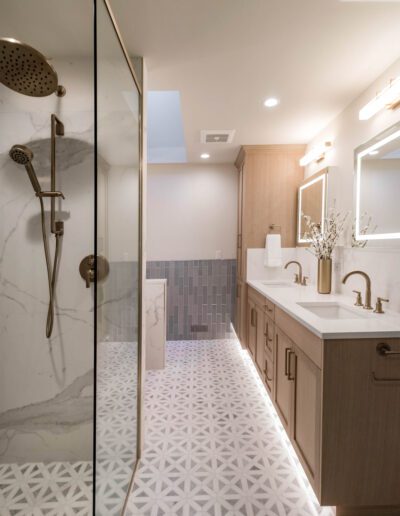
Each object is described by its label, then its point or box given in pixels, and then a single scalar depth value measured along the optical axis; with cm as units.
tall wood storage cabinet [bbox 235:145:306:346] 301
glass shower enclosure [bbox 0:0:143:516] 139
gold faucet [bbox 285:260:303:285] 274
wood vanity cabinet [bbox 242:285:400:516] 119
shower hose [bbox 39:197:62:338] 149
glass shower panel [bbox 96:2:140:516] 94
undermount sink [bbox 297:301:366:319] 185
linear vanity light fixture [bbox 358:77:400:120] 151
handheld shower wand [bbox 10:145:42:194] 143
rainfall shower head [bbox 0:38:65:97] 102
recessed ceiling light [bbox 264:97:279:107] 205
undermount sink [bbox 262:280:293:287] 287
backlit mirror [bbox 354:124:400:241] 163
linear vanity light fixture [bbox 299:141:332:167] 241
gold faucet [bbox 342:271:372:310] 166
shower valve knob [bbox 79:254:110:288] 99
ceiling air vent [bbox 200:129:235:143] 258
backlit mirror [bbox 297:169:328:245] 251
